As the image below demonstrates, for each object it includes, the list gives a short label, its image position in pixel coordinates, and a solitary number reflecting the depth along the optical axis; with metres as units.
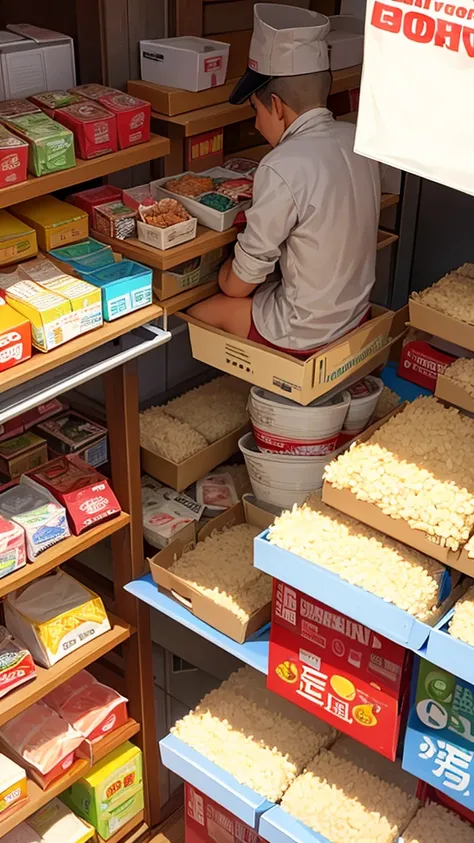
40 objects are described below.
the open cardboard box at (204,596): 2.49
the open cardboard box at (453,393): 2.46
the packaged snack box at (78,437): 2.66
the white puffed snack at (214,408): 2.91
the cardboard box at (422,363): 2.99
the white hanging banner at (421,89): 1.47
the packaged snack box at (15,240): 2.19
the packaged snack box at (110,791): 2.80
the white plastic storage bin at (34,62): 2.26
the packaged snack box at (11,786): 2.47
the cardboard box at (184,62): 2.45
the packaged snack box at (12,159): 2.02
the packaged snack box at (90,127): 2.19
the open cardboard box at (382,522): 2.00
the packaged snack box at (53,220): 2.28
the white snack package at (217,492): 2.88
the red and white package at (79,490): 2.44
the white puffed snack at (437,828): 2.30
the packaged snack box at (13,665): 2.40
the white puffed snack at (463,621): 1.94
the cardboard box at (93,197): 2.40
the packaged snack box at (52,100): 2.27
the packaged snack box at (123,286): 2.19
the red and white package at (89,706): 2.71
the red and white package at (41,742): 2.58
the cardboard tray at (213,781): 2.43
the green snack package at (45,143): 2.09
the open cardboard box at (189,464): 2.77
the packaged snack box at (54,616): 2.51
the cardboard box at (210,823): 2.62
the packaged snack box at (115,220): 2.37
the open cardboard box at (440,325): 2.57
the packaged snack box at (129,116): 2.27
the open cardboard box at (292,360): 2.45
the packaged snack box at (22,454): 2.58
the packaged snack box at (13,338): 1.99
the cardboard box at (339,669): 2.14
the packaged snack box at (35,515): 2.33
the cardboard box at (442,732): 2.05
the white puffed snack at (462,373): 2.46
